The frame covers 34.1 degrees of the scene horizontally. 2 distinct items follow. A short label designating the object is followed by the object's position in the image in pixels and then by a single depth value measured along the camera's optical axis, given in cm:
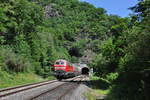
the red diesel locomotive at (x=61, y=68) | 4153
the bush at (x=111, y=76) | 3134
